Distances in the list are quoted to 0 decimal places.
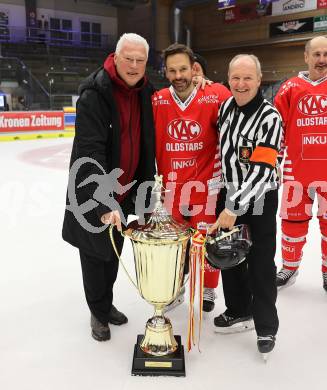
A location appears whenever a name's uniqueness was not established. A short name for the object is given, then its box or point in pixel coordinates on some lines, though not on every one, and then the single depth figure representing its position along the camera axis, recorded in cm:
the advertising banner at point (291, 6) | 1553
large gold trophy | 171
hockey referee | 167
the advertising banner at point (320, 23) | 1520
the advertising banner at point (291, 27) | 1563
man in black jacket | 175
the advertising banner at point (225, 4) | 1587
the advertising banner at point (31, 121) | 989
